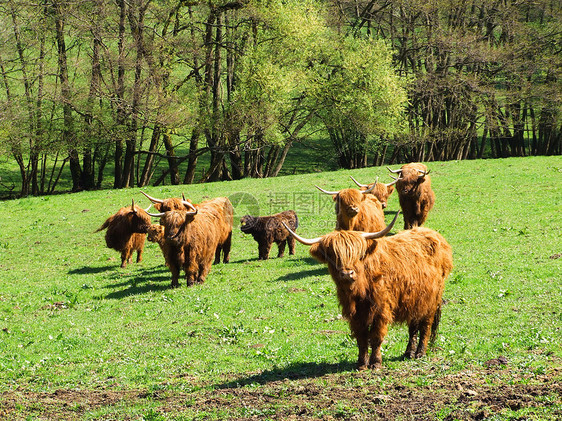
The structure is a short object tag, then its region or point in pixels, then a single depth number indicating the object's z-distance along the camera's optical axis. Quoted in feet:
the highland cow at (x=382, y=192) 66.84
